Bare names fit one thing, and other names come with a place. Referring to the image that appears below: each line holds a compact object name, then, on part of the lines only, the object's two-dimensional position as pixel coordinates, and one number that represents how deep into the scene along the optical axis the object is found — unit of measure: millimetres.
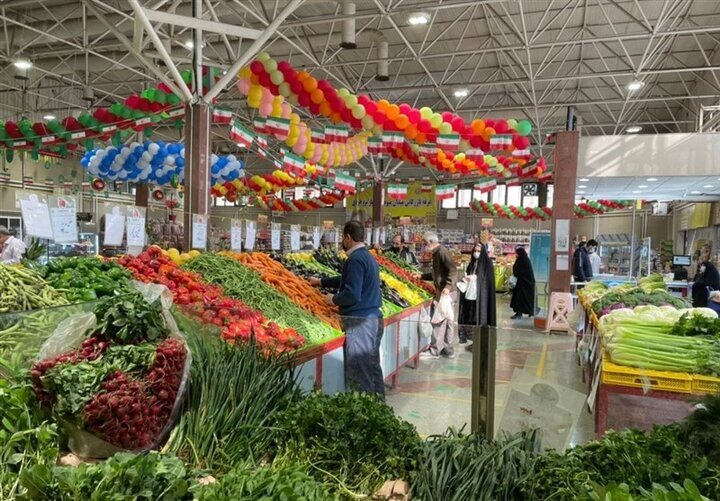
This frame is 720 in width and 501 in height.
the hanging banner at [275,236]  6926
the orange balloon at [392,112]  8852
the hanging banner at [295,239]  7266
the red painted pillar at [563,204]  9633
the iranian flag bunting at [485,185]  14828
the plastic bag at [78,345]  1891
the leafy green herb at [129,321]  2145
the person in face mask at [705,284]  8641
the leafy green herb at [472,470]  1694
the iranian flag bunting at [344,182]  13211
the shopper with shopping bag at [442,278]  7082
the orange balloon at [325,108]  7988
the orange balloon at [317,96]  7797
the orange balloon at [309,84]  7662
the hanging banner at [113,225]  4555
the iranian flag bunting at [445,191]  15027
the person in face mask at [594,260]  14657
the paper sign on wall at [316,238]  8203
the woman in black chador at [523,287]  10828
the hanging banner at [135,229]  4764
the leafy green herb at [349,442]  1800
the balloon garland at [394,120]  7337
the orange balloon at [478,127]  9492
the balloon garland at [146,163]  11516
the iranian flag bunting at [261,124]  7875
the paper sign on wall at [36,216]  3547
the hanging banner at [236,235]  6266
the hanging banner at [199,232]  6043
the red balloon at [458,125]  9562
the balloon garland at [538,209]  21984
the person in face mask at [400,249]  12168
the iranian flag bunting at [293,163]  11094
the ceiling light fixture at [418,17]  10156
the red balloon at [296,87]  7555
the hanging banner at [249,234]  6473
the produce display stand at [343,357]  2932
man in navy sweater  3135
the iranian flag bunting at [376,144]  9867
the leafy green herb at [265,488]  1428
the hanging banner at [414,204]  22953
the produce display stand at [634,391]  2615
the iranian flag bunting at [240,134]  7785
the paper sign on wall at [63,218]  3850
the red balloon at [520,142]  9594
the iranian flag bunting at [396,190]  14922
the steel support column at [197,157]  7211
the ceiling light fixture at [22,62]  11586
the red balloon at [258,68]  7223
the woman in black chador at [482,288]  7980
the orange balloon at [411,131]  9102
